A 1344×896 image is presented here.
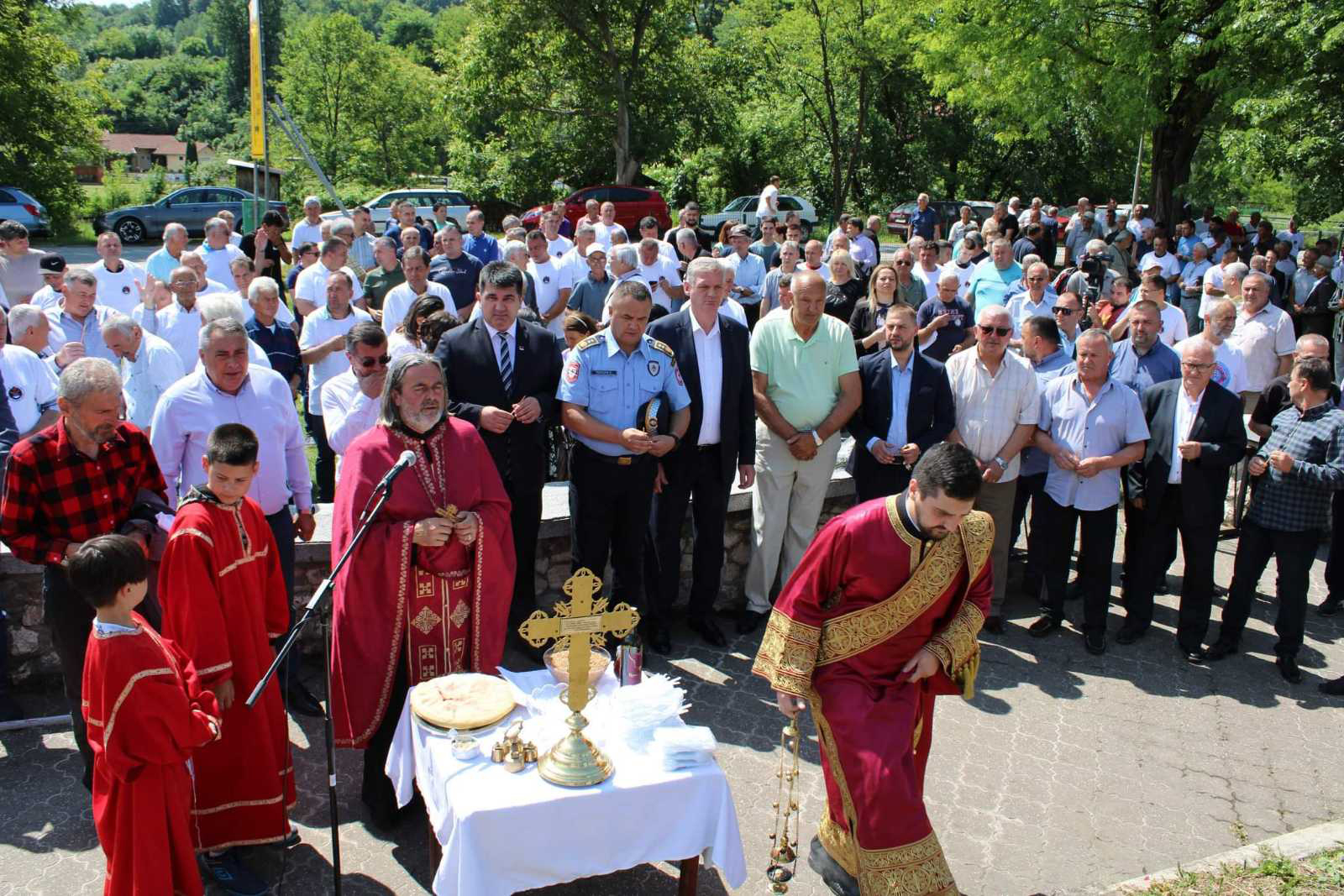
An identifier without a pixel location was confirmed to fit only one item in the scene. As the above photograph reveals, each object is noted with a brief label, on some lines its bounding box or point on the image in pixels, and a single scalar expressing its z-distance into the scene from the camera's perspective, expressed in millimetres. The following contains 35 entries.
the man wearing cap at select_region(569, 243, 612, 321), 10031
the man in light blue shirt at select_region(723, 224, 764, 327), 12078
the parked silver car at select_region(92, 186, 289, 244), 28172
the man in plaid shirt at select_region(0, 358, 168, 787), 4492
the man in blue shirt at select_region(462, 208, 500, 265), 11898
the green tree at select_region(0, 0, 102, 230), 27656
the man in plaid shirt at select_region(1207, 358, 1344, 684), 6297
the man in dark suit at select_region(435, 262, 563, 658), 5996
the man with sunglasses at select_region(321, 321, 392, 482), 5609
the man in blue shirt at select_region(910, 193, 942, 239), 19672
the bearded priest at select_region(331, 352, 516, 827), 4527
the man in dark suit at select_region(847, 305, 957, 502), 6758
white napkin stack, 3836
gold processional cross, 3703
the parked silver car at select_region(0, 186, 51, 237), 26062
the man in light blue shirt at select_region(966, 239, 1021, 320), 10383
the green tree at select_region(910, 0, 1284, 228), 16891
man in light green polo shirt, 6688
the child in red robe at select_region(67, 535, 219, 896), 3549
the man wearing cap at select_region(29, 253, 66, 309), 8414
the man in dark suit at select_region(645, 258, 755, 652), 6387
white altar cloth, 3547
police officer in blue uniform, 5918
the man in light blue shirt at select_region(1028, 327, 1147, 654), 6688
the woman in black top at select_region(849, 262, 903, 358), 8867
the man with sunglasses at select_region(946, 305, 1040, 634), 6766
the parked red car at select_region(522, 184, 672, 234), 26875
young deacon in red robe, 4062
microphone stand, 3471
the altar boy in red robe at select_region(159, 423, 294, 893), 4062
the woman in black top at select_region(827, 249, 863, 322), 9695
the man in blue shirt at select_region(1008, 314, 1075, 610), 7156
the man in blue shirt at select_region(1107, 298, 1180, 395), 7242
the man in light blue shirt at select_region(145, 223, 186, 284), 9938
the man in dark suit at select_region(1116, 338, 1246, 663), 6586
